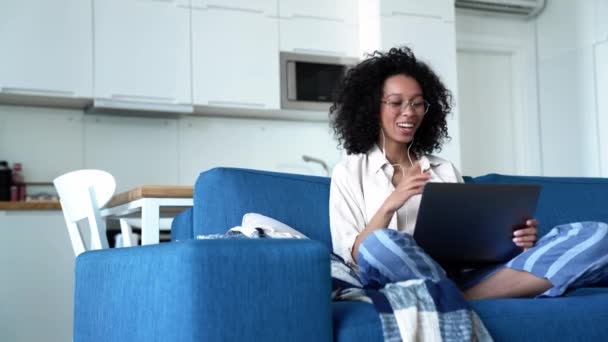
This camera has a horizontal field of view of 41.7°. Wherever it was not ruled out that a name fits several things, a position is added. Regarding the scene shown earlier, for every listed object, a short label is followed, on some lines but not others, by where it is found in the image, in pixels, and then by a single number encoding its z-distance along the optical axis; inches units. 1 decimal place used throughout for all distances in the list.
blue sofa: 53.1
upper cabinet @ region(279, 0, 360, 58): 195.2
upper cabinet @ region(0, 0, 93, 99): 167.2
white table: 103.8
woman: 69.7
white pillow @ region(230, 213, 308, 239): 71.0
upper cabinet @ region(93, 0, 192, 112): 175.0
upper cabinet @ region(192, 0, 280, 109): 184.7
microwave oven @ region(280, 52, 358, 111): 192.9
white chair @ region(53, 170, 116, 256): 110.7
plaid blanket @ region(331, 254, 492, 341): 57.7
